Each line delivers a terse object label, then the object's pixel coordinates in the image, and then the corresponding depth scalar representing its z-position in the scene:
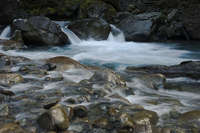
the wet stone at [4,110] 3.91
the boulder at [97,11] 17.50
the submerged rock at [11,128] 3.29
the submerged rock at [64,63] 6.88
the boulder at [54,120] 3.41
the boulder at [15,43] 11.31
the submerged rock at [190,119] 3.68
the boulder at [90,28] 14.13
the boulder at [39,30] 12.34
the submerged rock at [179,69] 6.78
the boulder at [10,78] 5.43
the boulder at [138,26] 14.73
